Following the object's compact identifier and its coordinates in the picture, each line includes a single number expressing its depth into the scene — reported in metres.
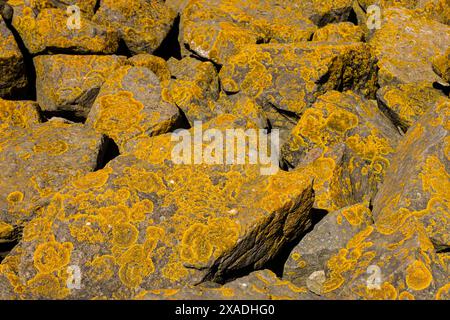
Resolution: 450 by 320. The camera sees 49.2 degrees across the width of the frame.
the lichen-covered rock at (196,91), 7.32
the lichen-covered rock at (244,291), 4.20
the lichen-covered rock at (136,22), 8.19
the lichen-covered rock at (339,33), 8.38
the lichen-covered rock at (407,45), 7.84
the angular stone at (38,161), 5.33
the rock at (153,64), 7.86
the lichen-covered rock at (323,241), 5.34
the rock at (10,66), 7.04
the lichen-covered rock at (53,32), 7.50
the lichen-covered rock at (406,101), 7.14
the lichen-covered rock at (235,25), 8.04
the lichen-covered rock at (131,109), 6.57
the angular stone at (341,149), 6.12
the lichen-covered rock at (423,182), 5.14
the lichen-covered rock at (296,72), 7.23
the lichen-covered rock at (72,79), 7.22
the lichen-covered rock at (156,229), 4.66
